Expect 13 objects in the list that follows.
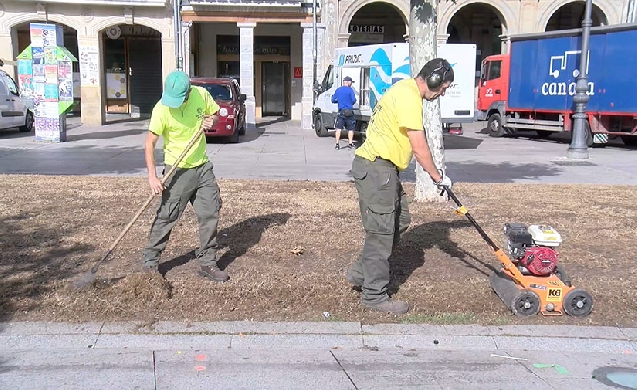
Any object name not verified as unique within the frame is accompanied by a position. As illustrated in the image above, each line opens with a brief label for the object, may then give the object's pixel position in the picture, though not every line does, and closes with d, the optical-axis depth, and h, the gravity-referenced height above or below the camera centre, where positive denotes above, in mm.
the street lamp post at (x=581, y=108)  14766 -141
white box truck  16156 +699
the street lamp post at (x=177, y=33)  22703 +2343
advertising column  16625 +471
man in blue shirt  16562 -189
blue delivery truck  17047 +548
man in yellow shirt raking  5191 -653
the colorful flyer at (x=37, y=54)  16641 +1113
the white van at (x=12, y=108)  18062 -353
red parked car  17156 -133
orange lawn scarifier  4801 -1385
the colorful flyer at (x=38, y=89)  16703 +190
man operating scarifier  4598 -470
